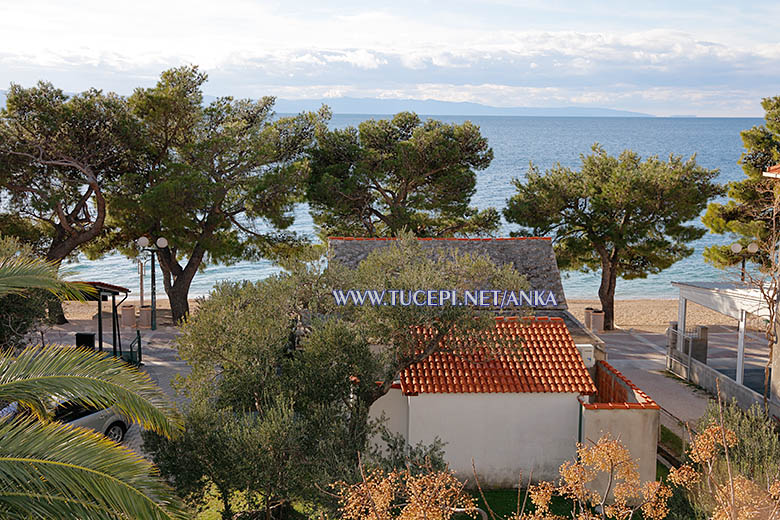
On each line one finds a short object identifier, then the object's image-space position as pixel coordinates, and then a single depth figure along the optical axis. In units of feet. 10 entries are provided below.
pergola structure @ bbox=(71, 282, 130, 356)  63.72
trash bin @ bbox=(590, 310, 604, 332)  100.48
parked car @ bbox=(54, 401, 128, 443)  49.78
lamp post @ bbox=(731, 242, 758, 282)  85.05
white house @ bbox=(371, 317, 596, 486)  49.78
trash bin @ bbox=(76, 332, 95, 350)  74.03
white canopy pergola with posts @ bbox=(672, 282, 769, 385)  65.92
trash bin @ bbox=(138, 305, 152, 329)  99.50
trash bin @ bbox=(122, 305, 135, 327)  101.02
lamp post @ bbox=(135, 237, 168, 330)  90.48
